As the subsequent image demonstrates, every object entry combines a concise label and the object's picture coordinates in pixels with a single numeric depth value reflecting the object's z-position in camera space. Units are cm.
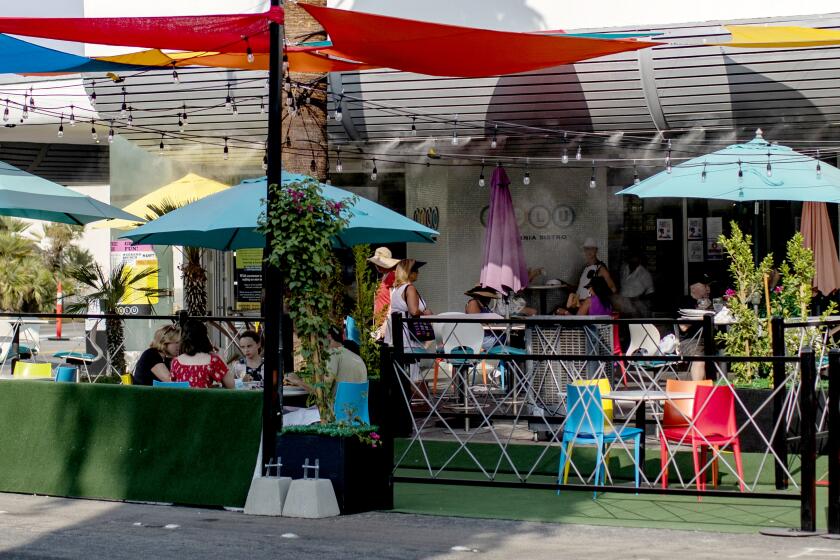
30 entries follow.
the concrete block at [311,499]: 1291
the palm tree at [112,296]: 2540
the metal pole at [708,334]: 1607
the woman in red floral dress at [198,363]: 1573
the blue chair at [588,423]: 1342
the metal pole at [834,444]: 1166
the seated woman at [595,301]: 2439
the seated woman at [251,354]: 1778
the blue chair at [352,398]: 1446
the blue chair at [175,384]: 1470
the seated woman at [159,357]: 1674
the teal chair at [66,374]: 1895
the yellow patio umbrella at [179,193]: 2483
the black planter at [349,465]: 1312
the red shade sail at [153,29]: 1477
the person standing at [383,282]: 2051
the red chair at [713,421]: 1355
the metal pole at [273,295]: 1347
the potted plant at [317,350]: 1320
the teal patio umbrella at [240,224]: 1692
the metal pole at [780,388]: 1373
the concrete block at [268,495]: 1311
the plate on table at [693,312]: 2101
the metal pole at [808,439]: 1165
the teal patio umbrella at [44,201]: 2032
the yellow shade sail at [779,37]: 1647
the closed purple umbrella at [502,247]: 2435
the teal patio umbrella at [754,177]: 1914
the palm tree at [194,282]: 2612
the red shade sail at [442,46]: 1459
